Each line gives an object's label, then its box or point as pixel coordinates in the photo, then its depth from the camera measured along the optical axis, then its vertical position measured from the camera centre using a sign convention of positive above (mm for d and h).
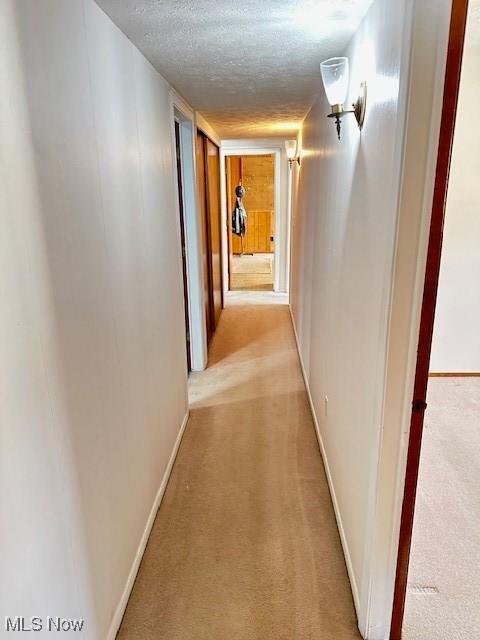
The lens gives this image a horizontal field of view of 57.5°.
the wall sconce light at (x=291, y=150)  5230 +678
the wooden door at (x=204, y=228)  3943 -198
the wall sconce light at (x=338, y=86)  1622 +459
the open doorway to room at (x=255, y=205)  10481 +45
